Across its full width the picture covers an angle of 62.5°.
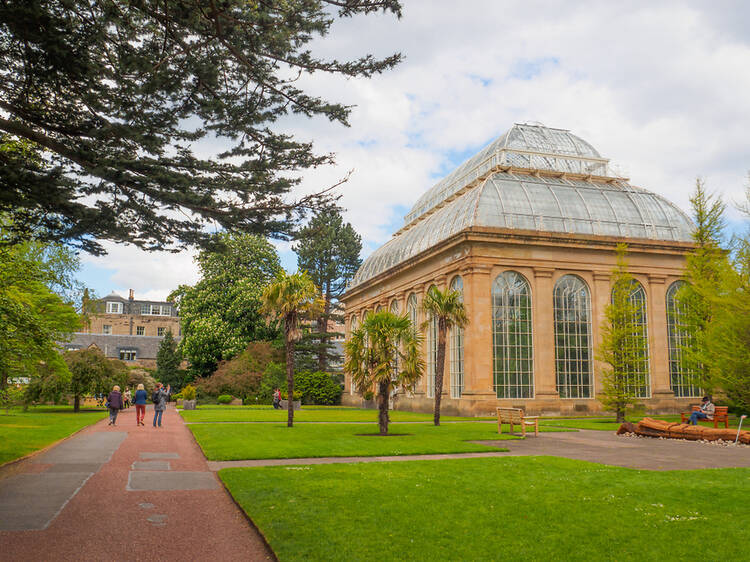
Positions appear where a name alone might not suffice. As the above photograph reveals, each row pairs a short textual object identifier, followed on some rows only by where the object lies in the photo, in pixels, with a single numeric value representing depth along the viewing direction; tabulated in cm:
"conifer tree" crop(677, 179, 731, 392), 3388
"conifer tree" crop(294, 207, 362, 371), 7244
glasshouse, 3741
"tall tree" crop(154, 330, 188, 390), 7188
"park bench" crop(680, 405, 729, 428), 2395
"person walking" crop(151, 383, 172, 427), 2706
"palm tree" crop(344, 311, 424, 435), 2320
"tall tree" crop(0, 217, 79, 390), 1393
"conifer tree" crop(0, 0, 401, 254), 808
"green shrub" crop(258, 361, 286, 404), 5262
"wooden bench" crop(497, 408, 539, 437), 2214
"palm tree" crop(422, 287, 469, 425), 2876
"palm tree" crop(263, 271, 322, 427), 2758
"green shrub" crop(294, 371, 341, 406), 5780
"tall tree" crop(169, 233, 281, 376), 5947
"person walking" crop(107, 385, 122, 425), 2766
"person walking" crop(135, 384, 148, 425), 2757
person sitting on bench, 2494
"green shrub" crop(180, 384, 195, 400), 4938
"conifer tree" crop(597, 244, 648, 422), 3234
